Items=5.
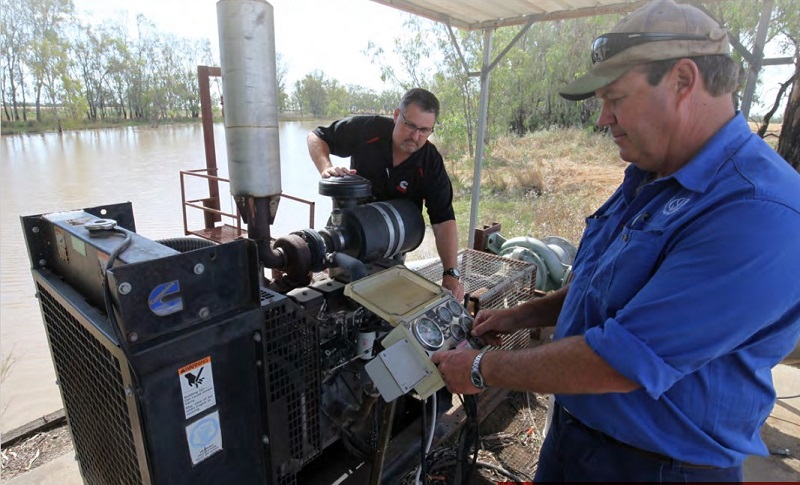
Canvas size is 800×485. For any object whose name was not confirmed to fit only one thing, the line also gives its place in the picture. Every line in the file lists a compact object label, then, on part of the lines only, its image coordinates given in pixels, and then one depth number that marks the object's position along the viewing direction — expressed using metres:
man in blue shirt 0.78
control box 1.12
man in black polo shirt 2.28
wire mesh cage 2.35
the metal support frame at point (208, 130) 6.14
